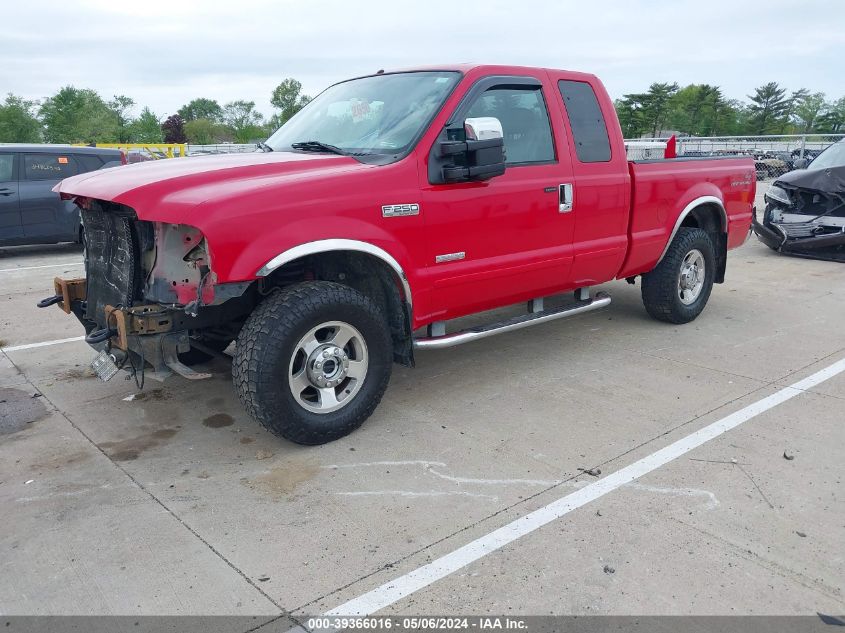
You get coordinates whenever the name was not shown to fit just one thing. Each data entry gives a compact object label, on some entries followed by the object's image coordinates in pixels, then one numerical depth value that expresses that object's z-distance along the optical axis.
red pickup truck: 3.60
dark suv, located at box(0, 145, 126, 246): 10.54
